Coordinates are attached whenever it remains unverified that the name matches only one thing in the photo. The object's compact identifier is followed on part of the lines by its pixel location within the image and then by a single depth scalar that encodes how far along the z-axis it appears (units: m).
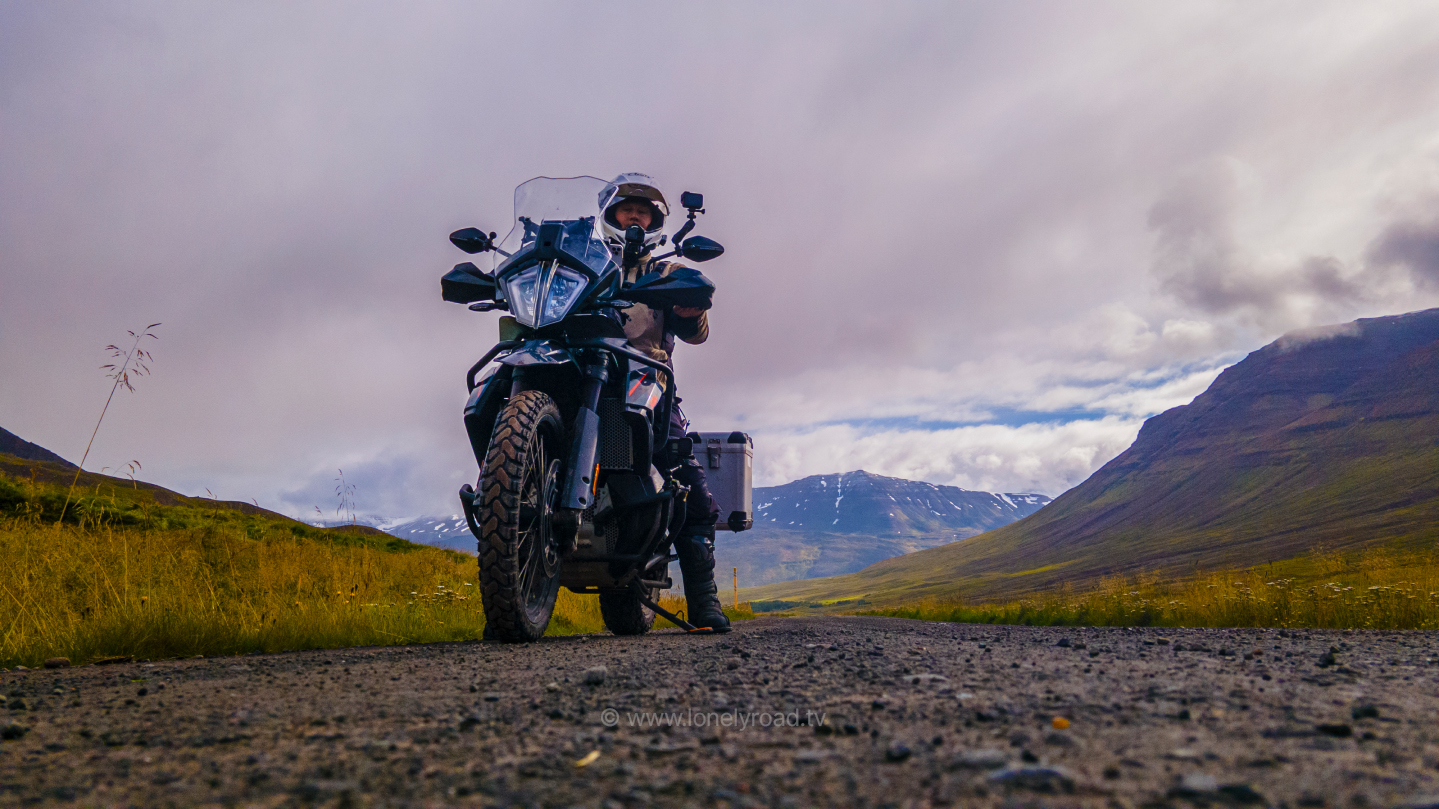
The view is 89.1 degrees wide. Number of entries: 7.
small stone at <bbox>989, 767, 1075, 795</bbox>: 1.20
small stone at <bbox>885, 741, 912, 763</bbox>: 1.45
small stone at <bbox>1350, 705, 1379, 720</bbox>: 1.65
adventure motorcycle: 4.18
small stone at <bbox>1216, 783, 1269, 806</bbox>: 1.12
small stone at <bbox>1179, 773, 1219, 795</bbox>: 1.17
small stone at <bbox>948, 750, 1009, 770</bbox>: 1.35
